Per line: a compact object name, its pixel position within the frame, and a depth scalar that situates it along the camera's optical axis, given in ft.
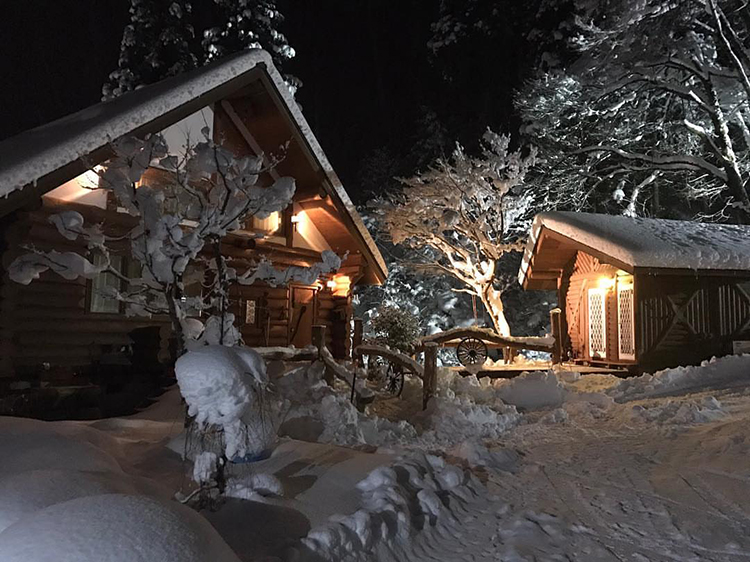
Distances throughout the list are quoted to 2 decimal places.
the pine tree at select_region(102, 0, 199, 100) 87.76
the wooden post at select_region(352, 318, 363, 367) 49.60
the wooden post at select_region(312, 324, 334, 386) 37.52
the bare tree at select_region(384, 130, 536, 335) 79.15
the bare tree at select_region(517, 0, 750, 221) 64.03
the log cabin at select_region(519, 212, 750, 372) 49.57
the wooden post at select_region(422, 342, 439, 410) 37.88
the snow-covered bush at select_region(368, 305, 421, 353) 49.62
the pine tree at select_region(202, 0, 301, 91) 85.56
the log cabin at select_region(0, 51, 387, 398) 28.40
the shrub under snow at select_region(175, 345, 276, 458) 13.01
